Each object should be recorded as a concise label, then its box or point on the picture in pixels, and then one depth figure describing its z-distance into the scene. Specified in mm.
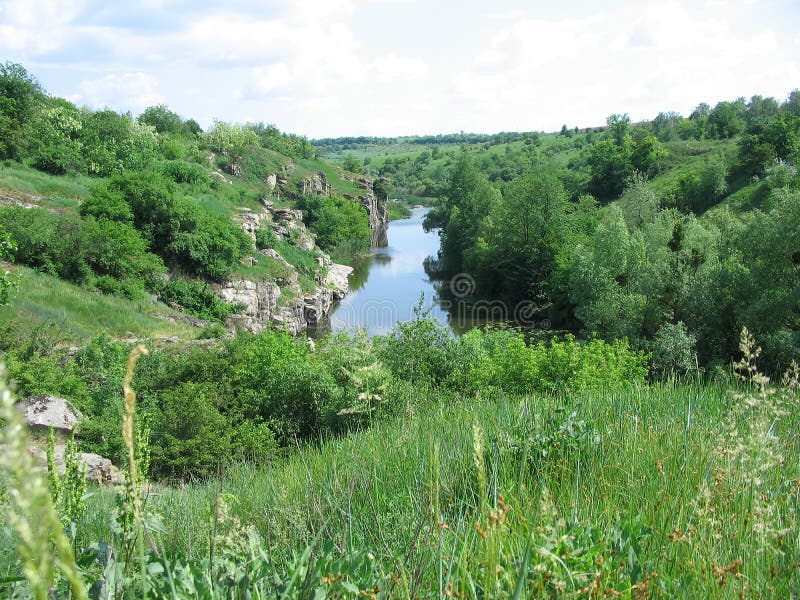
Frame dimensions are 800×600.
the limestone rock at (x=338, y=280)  43375
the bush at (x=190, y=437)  10844
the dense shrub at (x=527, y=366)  13773
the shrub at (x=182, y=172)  40625
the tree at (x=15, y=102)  31938
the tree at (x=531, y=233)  38000
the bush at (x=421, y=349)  14727
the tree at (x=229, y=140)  56219
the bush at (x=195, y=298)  27531
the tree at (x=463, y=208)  50969
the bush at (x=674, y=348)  19234
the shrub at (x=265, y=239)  38344
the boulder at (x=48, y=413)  10741
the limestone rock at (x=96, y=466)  8367
